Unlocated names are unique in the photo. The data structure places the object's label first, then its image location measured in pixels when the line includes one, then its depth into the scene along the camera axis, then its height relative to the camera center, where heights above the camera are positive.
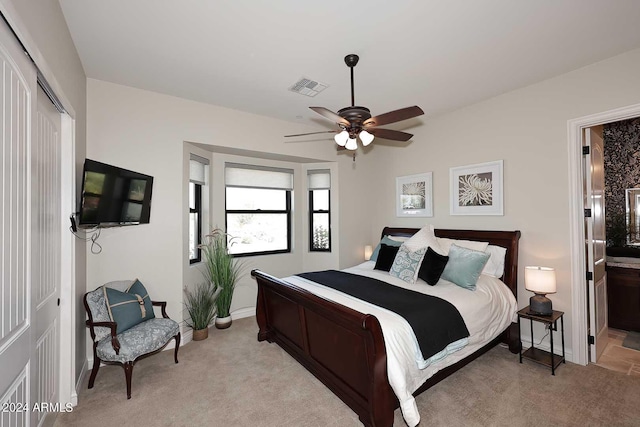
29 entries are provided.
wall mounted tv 2.34 +0.20
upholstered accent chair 2.43 -1.07
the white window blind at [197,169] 3.78 +0.65
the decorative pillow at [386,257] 3.67 -0.54
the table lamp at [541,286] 2.87 -0.73
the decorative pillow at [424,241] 3.62 -0.33
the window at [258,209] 4.44 +0.13
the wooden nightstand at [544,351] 2.76 -1.44
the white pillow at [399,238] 4.28 -0.35
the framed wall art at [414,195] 4.34 +0.32
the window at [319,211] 4.98 +0.09
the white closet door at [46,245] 1.76 -0.19
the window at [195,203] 3.83 +0.20
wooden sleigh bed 1.94 -1.09
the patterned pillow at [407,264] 3.20 -0.57
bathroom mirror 3.92 -0.05
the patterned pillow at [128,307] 2.62 -0.85
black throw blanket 2.17 -0.78
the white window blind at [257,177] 4.37 +0.64
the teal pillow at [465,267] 2.97 -0.56
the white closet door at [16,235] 1.28 -0.08
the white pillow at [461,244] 3.41 -0.36
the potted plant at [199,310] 3.54 -1.16
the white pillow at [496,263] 3.31 -0.56
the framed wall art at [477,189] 3.56 +0.34
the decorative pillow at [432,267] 3.06 -0.56
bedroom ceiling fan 2.36 +0.82
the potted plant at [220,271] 3.86 -0.75
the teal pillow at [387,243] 3.90 -0.39
